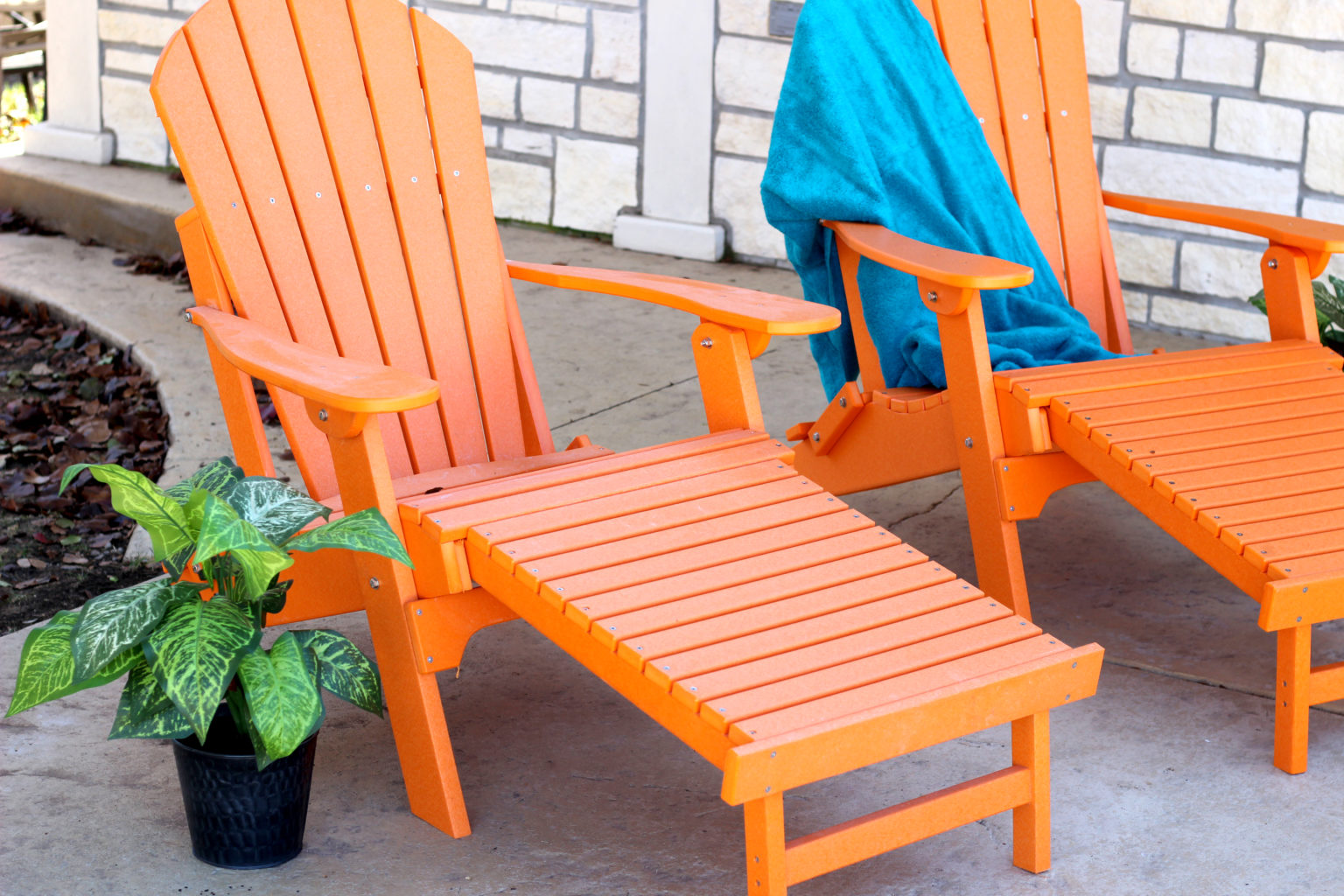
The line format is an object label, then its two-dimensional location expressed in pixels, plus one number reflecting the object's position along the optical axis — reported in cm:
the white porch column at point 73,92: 522
